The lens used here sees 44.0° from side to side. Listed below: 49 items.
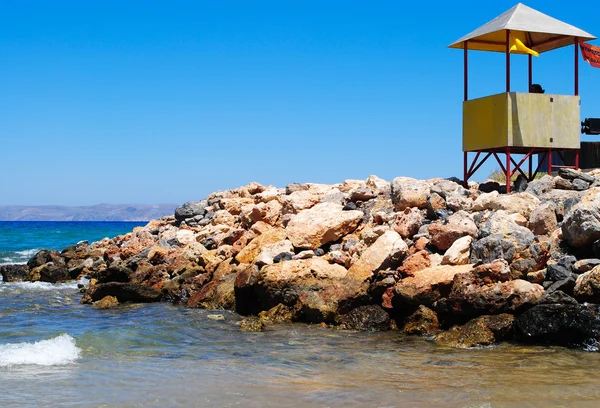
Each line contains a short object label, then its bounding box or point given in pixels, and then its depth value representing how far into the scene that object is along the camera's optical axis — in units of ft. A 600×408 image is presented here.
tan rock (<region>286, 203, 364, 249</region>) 45.98
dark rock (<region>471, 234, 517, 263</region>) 36.94
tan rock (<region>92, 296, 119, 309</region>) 49.67
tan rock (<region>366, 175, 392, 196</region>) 54.39
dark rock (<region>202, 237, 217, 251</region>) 55.87
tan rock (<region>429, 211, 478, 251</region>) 40.88
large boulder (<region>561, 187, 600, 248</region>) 36.18
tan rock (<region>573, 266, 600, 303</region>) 32.60
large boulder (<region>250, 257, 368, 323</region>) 39.09
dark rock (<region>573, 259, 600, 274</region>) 34.71
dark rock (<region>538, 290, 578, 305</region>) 32.68
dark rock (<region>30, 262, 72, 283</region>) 66.90
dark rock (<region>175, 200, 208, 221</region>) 70.79
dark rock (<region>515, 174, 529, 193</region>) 53.57
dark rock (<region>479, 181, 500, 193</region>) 55.16
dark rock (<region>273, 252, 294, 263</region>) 44.09
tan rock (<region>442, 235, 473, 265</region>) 38.58
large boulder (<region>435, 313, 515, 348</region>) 33.42
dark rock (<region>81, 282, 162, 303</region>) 50.75
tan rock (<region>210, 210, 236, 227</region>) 62.83
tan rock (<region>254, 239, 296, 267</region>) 43.89
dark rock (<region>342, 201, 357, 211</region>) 53.42
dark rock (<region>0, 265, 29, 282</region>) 69.72
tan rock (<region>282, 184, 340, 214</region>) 55.83
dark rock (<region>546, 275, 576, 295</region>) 33.68
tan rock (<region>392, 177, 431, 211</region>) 48.65
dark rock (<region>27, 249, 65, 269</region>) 71.51
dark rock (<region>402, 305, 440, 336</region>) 36.17
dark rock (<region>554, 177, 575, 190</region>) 48.91
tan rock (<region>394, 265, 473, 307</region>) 36.55
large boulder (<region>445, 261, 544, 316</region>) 33.88
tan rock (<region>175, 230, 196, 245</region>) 59.88
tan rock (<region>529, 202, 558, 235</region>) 40.65
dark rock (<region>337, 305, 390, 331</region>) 37.86
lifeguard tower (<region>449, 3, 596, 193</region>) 52.95
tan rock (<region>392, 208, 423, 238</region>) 43.83
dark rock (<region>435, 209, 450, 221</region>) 45.39
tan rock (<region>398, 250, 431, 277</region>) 38.87
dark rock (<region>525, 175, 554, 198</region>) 48.24
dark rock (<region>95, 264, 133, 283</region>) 54.49
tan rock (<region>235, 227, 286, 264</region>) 48.73
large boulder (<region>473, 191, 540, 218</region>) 43.61
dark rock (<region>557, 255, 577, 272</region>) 35.40
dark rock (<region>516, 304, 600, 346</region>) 32.09
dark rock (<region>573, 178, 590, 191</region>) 48.62
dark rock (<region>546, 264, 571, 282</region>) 34.50
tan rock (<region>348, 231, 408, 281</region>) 40.09
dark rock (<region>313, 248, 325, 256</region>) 45.32
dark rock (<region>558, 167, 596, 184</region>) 49.96
